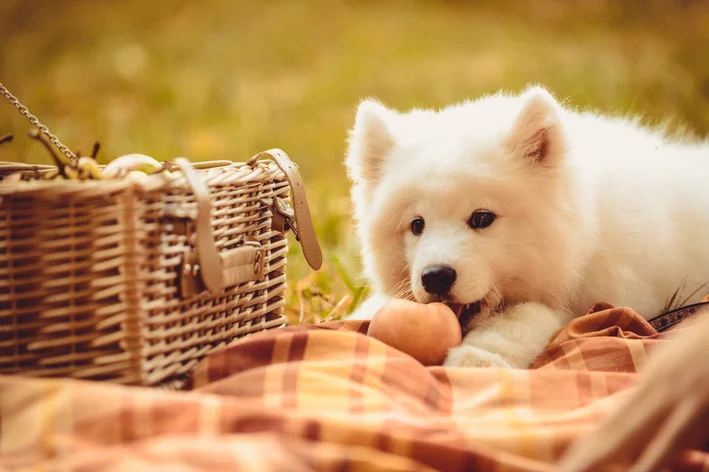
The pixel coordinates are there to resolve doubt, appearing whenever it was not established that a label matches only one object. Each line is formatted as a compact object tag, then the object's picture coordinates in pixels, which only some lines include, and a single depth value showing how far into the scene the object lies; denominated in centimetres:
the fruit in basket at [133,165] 222
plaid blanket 138
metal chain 215
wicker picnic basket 176
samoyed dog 231
